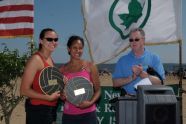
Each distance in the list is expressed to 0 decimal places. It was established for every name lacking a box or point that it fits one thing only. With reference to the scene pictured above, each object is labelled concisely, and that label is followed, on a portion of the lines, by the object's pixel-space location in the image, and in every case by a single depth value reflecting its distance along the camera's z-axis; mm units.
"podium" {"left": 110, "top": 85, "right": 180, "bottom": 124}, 3294
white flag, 5355
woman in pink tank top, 3931
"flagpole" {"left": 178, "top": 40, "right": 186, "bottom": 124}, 4751
